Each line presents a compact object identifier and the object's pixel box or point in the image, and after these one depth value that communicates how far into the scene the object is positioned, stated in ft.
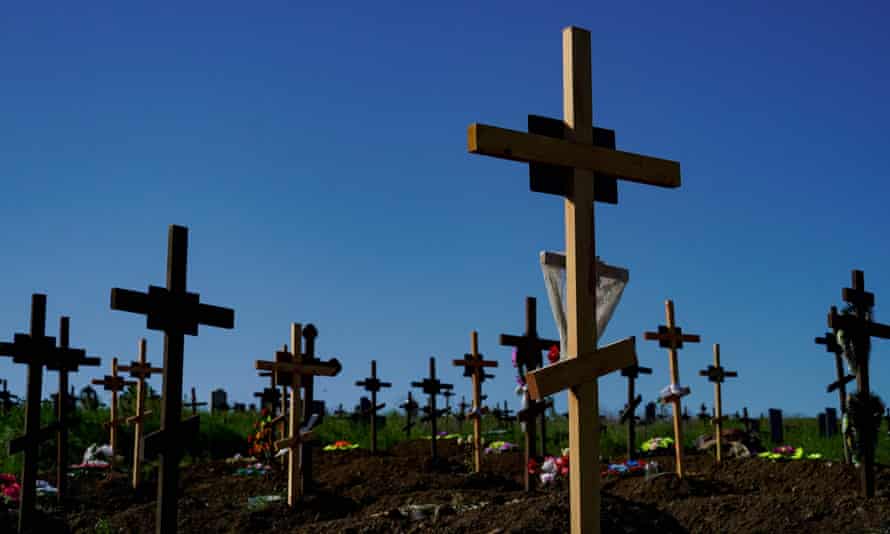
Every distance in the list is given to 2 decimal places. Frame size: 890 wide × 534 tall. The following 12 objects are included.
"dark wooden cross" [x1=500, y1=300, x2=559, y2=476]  45.11
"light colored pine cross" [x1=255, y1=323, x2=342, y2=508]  46.21
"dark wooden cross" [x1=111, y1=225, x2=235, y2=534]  26.11
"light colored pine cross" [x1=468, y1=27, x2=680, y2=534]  20.80
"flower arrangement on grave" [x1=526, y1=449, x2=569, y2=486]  47.85
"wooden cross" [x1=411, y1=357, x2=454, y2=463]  71.06
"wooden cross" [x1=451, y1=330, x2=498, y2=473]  61.41
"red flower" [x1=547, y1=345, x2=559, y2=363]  39.62
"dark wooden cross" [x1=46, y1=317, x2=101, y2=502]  47.78
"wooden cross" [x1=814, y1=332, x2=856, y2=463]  52.86
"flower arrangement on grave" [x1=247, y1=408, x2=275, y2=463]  69.15
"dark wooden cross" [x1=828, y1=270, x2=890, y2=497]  42.93
